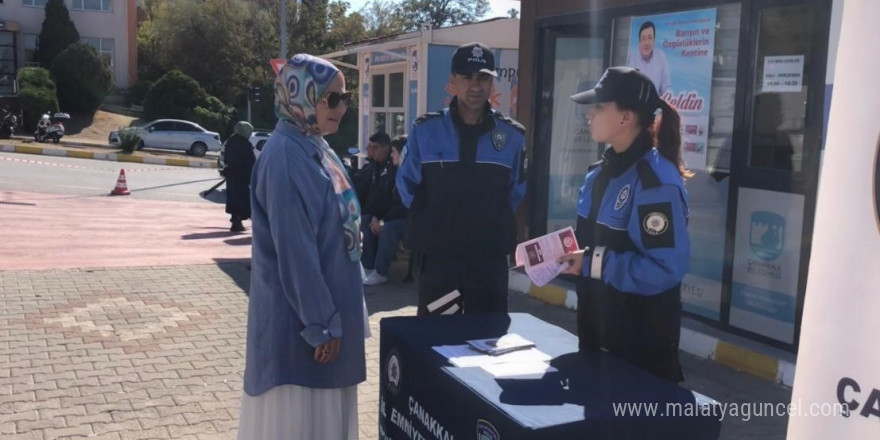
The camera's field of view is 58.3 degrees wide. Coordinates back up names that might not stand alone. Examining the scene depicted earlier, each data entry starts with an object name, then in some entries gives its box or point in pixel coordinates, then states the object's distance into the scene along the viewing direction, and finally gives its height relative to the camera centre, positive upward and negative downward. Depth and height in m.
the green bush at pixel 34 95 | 36.88 +0.58
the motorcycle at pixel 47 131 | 33.28 -0.95
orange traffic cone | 17.62 -1.72
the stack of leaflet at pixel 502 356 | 2.39 -0.73
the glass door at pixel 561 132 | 7.98 -0.04
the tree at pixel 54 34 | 44.69 +4.17
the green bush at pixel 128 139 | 30.70 -1.08
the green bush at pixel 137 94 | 48.66 +1.08
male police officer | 3.84 -0.34
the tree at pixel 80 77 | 40.19 +1.65
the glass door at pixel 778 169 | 5.39 -0.24
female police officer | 2.71 -0.36
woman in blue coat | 2.89 -0.59
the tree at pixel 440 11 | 63.69 +9.26
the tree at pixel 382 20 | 56.29 +7.33
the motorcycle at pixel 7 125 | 34.25 -0.80
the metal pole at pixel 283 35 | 22.22 +2.33
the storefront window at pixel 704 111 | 6.14 +0.18
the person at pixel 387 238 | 8.48 -1.27
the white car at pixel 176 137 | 33.19 -1.02
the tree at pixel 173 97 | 40.38 +0.81
